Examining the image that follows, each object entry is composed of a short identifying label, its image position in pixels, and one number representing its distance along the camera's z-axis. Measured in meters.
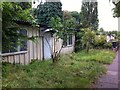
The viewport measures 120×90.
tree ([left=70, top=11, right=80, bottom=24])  21.01
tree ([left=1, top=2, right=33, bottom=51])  3.43
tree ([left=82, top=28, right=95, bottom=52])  10.55
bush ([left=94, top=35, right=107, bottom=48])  13.03
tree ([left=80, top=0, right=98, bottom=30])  19.84
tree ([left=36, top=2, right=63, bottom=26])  14.67
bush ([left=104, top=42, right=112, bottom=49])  13.17
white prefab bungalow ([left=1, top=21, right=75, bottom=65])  5.38
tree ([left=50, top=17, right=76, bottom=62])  6.08
